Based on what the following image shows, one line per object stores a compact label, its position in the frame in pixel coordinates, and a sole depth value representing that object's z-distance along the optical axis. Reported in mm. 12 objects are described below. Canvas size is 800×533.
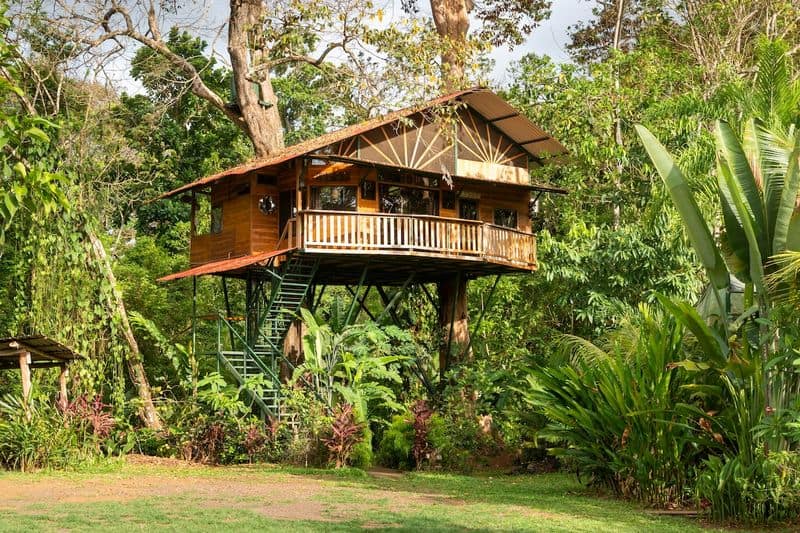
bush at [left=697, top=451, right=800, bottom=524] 12023
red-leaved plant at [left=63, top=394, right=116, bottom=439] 19953
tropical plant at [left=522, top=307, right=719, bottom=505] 13922
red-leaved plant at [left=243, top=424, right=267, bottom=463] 22047
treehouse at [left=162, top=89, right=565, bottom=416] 22312
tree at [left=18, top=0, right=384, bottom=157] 20172
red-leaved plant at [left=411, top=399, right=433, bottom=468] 21359
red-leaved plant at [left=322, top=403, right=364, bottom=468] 20453
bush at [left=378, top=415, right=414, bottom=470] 21481
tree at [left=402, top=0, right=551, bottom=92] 26509
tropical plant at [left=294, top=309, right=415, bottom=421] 21906
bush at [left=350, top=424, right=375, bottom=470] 20812
